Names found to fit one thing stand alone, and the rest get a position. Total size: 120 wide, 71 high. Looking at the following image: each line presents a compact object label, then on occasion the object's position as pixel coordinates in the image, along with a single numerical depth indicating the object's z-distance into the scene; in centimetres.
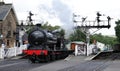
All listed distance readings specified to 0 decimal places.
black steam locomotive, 1455
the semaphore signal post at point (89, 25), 2845
